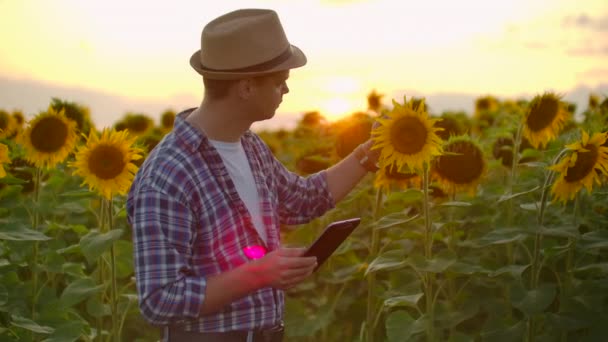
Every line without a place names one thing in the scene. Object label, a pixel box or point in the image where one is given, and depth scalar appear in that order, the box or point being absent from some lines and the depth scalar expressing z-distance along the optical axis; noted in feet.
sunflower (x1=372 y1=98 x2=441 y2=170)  13.48
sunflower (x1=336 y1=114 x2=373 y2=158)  17.92
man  10.23
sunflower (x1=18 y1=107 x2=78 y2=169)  18.76
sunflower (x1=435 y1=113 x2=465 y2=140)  19.45
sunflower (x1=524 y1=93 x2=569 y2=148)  17.11
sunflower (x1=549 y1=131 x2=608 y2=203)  13.53
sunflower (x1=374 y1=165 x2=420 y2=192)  15.96
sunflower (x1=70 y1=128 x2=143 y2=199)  15.33
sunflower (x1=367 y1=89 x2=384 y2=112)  32.01
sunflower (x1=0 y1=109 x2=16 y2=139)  25.04
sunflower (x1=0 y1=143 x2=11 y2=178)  15.43
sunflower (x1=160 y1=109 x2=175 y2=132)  35.37
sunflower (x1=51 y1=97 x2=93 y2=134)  21.35
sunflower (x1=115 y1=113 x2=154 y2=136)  32.46
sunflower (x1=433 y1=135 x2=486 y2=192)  16.19
